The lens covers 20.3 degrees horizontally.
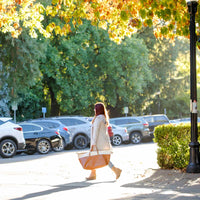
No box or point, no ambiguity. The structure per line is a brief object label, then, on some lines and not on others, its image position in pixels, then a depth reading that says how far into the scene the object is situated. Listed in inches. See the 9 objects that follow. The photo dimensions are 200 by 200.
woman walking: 485.4
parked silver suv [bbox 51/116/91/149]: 1160.2
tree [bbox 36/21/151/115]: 1670.8
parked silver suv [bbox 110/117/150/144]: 1438.2
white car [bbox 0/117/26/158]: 874.1
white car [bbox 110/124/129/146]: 1328.7
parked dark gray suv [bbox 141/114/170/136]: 1553.9
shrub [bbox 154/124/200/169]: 537.6
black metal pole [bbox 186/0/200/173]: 503.5
